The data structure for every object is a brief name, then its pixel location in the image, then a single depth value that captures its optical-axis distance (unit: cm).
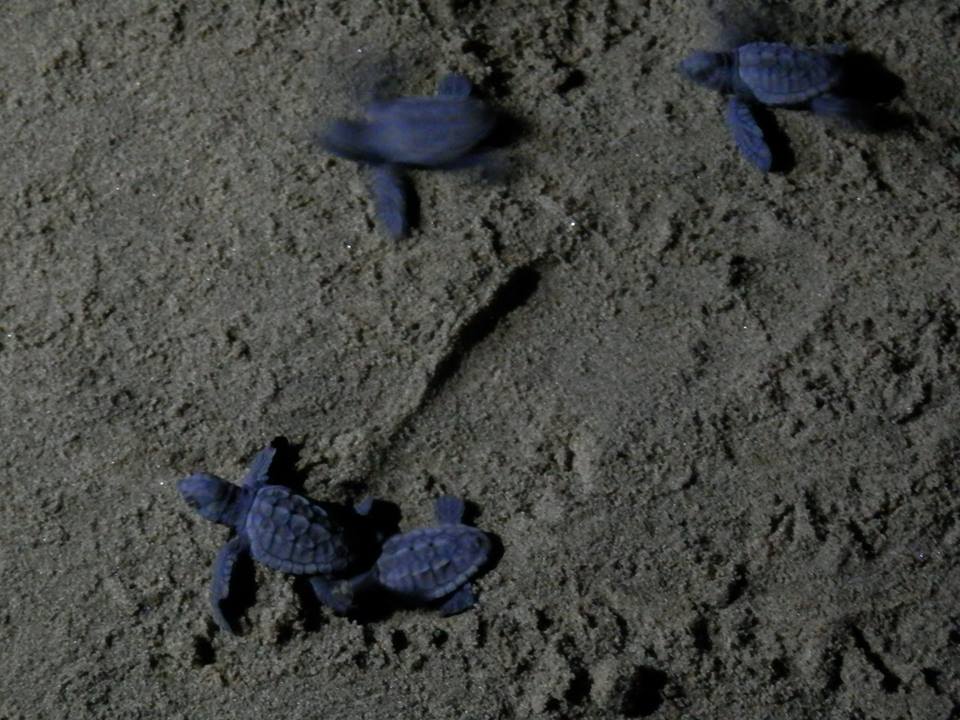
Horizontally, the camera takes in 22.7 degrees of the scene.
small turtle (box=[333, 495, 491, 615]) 88
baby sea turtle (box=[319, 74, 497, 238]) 93
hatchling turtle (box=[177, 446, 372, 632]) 87
